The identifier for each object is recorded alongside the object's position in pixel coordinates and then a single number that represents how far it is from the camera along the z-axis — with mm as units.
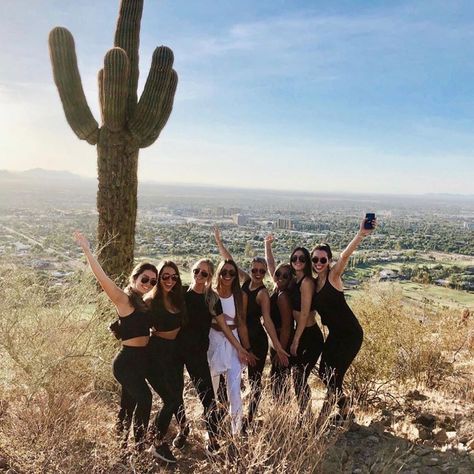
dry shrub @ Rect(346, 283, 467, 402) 6312
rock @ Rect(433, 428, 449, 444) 4812
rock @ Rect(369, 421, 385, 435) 5016
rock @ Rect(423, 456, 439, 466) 4414
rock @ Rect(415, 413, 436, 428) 5266
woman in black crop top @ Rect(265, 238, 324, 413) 4785
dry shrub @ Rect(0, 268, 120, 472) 4070
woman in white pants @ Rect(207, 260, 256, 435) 4660
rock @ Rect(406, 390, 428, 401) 6098
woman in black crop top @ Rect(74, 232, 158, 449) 4180
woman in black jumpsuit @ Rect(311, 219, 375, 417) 4793
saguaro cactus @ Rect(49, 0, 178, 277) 7055
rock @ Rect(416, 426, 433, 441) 4918
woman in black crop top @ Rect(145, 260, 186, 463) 4297
